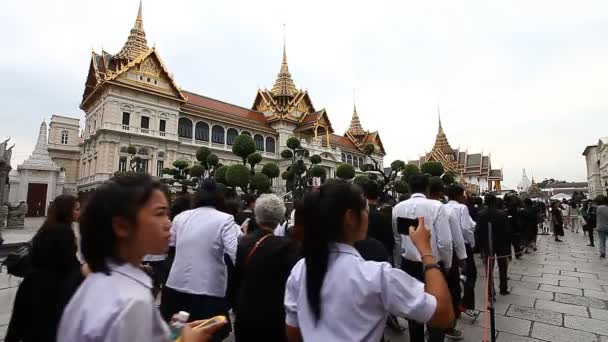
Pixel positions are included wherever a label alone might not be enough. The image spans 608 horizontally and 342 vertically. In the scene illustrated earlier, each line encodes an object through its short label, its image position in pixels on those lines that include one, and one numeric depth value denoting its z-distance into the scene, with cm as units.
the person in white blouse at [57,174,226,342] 89
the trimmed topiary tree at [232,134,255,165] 1633
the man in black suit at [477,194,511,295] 537
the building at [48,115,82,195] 3194
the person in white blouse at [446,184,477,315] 446
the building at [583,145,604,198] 4590
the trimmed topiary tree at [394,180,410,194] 1614
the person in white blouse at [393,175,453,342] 323
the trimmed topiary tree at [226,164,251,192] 1444
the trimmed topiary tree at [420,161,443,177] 1759
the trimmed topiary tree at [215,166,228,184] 1628
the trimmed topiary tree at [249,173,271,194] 1517
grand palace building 2577
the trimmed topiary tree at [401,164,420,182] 1645
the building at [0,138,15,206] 1312
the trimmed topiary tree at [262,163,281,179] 1744
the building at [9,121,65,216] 2141
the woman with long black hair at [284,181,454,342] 128
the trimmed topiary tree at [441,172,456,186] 1994
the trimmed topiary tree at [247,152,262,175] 1724
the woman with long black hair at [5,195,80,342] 191
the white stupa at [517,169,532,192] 6097
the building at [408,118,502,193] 5472
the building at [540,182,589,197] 7650
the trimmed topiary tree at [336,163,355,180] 1848
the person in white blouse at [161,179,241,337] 265
